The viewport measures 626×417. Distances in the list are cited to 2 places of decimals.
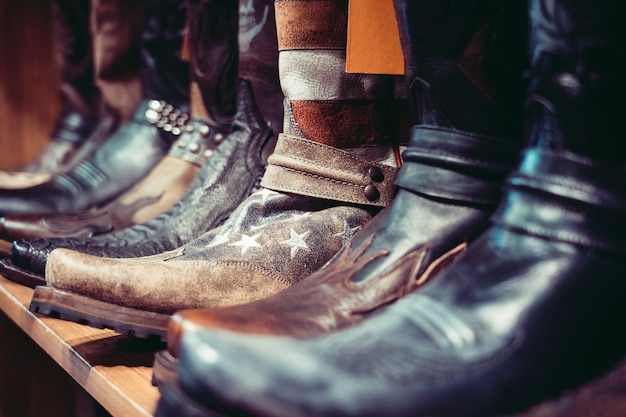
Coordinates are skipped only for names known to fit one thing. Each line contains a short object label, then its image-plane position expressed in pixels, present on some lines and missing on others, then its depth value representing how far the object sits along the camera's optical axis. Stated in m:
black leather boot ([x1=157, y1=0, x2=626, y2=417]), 0.40
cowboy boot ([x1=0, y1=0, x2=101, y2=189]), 2.02
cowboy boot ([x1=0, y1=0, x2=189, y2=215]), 1.41
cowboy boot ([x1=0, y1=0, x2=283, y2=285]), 0.94
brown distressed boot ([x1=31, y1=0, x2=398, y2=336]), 0.71
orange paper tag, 0.68
